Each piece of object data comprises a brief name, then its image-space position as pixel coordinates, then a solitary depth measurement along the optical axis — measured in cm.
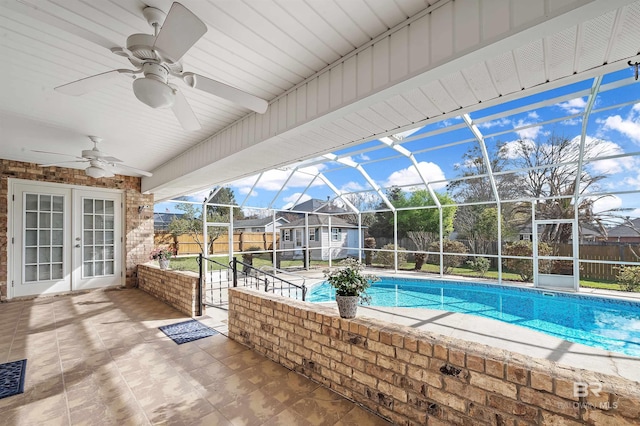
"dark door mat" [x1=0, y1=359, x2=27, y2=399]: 249
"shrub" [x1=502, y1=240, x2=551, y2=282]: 820
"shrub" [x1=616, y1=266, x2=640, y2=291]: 670
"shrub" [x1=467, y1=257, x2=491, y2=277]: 900
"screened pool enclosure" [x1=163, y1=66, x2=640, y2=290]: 692
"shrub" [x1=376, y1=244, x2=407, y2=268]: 1088
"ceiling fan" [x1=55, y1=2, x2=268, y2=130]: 153
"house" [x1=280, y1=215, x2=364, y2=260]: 1184
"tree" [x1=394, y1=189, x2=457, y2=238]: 1059
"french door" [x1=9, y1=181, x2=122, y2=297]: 561
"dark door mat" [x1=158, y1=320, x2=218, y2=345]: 363
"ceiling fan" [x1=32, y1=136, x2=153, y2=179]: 427
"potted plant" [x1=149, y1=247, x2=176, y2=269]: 565
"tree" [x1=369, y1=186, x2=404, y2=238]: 1177
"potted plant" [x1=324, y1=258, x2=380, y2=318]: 234
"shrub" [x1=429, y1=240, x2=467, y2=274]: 984
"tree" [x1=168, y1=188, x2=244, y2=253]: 948
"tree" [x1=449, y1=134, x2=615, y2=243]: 768
